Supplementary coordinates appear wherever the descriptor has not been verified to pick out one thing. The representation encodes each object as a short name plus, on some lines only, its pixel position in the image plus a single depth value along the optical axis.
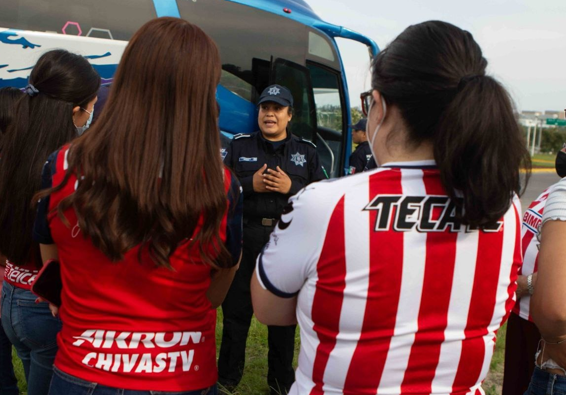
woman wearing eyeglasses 1.11
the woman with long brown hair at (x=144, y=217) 1.30
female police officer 3.58
